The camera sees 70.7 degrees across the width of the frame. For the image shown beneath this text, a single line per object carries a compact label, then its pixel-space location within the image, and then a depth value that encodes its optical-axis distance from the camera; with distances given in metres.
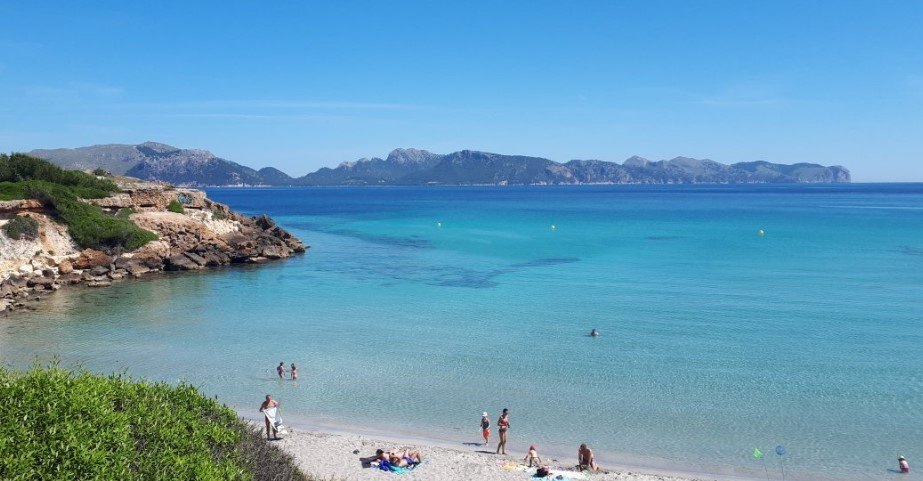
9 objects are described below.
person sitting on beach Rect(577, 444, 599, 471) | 14.74
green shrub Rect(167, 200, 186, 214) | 49.47
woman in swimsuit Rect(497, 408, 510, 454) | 16.06
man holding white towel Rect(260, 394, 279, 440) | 16.59
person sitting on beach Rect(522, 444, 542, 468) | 15.23
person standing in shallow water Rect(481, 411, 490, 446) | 16.52
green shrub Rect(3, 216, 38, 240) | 36.94
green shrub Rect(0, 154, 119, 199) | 44.91
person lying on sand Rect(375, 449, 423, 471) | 15.00
